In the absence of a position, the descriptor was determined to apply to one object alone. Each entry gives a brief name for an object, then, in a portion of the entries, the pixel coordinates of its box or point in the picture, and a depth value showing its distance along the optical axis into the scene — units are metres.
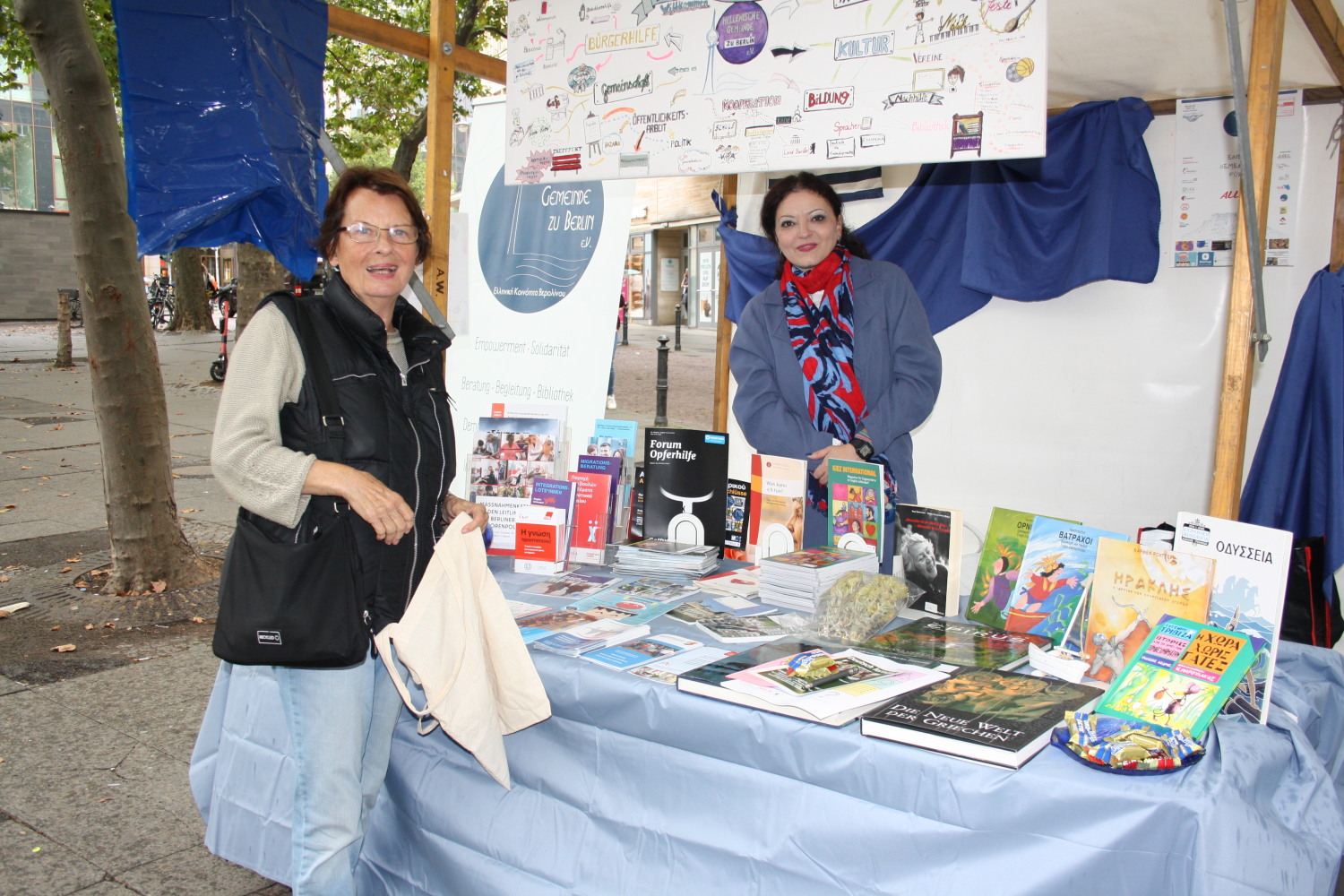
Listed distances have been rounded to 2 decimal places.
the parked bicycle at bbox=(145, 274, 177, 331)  23.66
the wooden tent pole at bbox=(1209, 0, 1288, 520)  2.01
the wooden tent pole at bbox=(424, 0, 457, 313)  3.37
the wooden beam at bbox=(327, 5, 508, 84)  3.13
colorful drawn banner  2.17
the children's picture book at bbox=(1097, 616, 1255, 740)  1.50
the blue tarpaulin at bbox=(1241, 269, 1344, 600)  3.18
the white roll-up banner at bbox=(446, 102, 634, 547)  4.00
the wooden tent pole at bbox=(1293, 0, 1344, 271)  2.60
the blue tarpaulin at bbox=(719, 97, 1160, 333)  3.87
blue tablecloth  1.38
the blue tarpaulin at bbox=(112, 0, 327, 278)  2.54
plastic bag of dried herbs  2.00
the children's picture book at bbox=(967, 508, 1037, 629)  2.09
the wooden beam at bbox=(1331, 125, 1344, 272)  3.45
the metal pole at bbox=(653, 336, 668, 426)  8.77
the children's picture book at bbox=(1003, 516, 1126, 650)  1.96
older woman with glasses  1.67
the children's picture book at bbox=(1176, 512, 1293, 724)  1.62
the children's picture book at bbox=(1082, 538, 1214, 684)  1.70
